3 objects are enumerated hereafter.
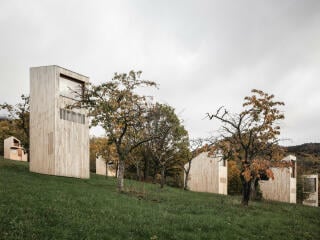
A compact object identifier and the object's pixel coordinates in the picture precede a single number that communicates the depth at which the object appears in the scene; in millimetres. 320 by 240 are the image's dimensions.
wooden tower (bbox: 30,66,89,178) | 34781
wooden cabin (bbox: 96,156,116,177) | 71812
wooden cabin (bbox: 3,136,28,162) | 64956
